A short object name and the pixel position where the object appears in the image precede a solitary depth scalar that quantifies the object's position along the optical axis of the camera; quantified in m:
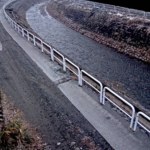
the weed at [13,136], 4.62
